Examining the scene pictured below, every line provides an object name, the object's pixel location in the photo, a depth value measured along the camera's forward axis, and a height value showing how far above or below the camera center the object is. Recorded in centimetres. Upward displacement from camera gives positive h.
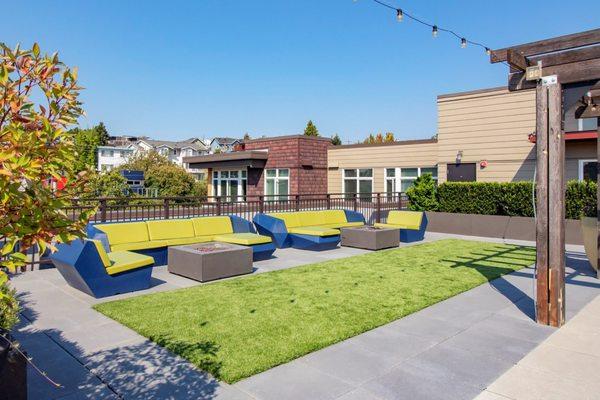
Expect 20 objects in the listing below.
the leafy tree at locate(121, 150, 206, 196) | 3188 +162
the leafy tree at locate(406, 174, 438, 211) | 1523 -4
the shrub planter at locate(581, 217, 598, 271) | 784 -89
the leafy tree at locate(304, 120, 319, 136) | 5550 +898
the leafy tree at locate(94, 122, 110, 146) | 7824 +1251
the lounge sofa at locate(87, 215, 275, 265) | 778 -83
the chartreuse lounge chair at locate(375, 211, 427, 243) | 1209 -92
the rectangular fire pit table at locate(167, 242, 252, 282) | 704 -117
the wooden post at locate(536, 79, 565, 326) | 486 -11
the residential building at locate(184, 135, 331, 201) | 2506 +192
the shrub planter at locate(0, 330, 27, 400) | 253 -112
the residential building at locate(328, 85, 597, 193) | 1414 +212
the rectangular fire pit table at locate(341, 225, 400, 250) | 1053 -114
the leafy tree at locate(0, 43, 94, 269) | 167 +19
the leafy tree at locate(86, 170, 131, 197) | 2298 +48
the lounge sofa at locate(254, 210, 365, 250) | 1030 -91
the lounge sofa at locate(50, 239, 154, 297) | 573 -107
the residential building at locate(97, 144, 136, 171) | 6900 +736
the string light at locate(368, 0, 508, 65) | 980 +442
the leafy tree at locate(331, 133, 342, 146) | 6556 +906
